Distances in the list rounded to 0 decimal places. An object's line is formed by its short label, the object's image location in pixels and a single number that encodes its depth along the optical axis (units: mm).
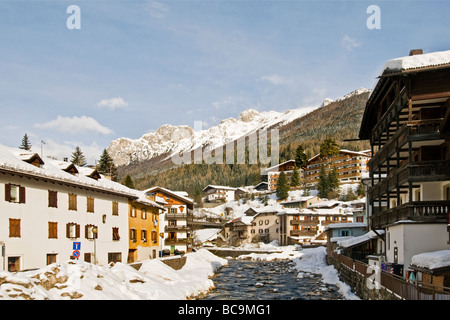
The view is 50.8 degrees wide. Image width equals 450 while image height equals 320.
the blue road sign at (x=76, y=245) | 36156
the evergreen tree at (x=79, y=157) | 116412
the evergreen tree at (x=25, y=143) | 110875
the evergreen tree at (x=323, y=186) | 166625
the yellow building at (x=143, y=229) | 54312
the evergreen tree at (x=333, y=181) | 167125
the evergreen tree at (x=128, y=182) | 109300
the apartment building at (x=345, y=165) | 180500
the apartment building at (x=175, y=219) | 87562
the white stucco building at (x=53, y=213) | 33844
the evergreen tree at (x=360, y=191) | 152625
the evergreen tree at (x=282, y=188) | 174875
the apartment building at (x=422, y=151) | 30547
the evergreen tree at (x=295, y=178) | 191225
